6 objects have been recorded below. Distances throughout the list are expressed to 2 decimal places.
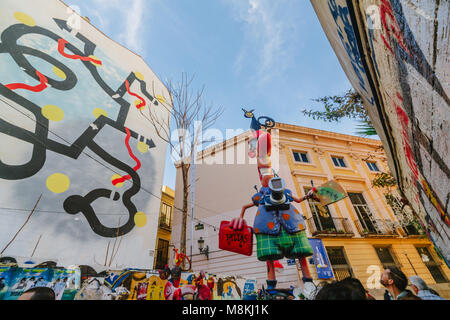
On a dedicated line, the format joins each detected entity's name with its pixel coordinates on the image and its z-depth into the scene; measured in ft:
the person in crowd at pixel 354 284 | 4.92
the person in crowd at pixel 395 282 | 6.42
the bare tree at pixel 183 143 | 24.12
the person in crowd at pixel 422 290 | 5.97
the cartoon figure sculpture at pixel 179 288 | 15.07
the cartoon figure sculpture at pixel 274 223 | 10.41
